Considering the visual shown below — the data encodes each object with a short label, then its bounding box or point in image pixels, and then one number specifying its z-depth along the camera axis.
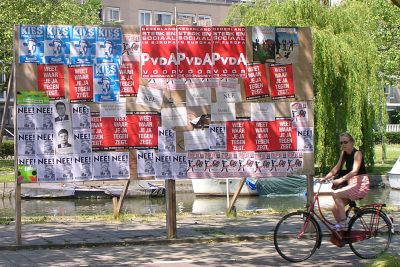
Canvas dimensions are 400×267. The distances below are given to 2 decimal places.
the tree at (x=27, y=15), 35.81
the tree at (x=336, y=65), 26.81
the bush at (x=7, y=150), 41.56
